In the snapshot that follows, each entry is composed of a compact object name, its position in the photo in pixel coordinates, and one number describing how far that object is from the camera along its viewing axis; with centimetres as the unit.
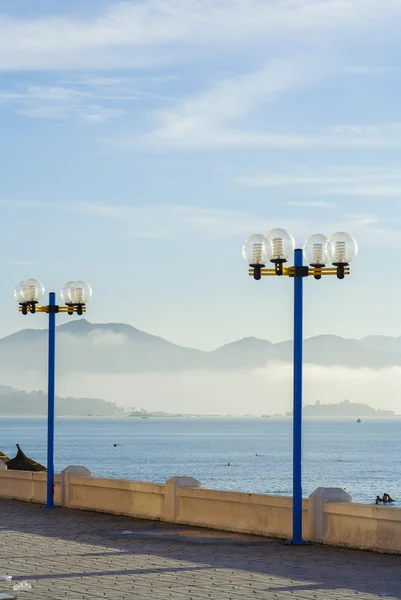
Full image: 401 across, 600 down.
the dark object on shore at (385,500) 8212
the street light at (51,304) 1906
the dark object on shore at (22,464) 4596
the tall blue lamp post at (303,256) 1482
